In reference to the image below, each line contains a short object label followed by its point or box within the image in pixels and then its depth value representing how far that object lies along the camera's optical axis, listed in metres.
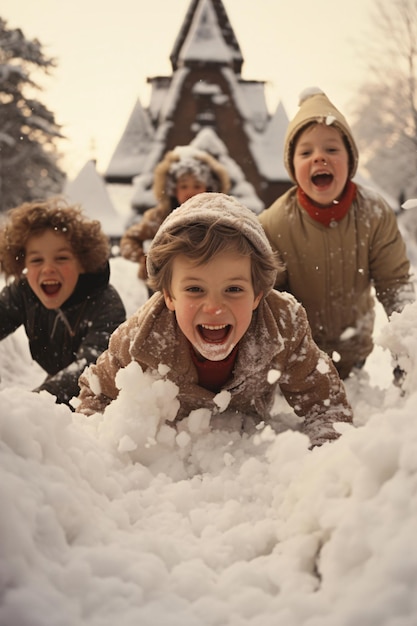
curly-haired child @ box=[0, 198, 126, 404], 3.47
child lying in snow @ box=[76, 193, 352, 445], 2.10
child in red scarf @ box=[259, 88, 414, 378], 3.46
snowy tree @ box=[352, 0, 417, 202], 19.70
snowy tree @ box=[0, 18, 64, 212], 23.28
